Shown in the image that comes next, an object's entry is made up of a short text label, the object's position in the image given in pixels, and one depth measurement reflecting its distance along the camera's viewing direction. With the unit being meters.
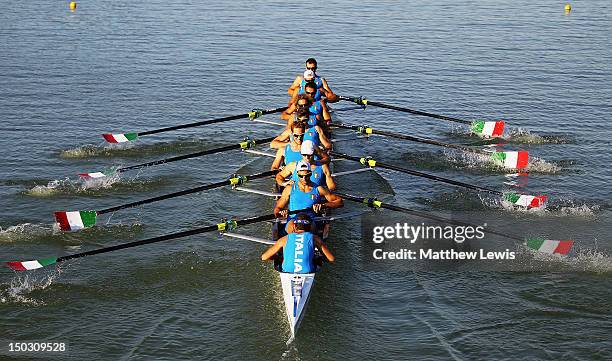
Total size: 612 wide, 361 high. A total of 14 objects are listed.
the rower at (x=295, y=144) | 16.72
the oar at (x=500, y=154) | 20.52
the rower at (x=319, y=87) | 22.36
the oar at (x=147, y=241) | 13.52
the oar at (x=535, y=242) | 14.54
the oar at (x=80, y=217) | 15.55
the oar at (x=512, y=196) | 17.66
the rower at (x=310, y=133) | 16.98
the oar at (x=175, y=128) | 21.33
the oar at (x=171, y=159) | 19.11
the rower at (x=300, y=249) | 12.99
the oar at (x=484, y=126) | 23.58
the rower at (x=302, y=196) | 14.05
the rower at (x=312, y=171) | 15.09
